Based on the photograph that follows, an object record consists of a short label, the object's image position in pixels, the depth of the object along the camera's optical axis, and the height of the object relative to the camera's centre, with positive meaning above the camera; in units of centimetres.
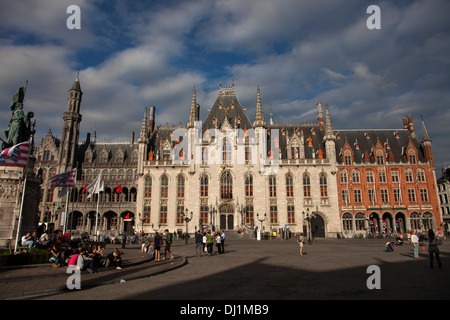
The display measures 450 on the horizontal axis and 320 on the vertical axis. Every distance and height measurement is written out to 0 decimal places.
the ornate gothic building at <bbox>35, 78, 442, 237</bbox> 4700 +556
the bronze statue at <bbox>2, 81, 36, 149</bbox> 2172 +735
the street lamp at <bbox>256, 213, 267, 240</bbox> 4567 -56
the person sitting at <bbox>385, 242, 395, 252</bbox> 2166 -254
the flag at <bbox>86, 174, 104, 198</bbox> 2769 +305
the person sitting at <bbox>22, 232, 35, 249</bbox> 1634 -146
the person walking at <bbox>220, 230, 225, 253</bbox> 2224 -194
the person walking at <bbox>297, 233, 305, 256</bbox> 1956 -192
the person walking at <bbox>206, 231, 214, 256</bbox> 2066 -204
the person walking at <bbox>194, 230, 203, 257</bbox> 1986 -166
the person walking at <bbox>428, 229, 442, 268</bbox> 1329 -142
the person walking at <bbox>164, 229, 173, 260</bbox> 1790 -169
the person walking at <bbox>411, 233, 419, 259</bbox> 1777 -174
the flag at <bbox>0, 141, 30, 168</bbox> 1772 +396
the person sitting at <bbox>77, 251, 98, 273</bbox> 1248 -209
